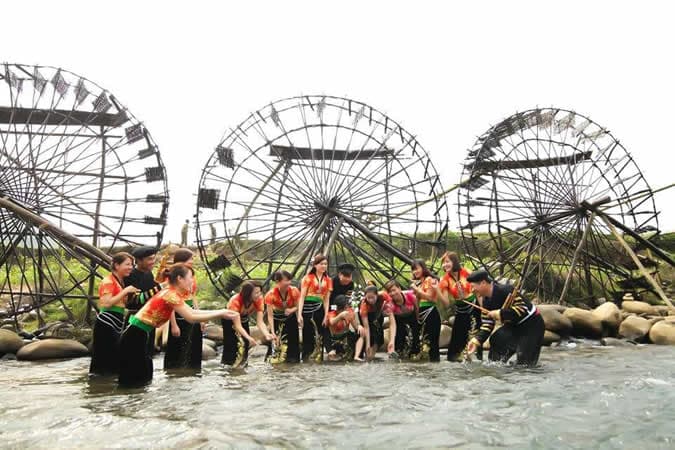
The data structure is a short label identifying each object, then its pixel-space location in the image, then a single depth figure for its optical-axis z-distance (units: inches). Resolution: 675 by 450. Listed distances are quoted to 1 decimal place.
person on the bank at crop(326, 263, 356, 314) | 376.8
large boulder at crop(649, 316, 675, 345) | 484.7
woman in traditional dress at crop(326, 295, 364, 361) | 368.5
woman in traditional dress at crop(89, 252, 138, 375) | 251.9
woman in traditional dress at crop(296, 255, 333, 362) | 358.0
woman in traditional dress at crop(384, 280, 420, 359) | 364.2
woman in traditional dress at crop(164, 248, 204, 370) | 314.8
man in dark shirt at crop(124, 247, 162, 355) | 255.0
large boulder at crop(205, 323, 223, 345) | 523.2
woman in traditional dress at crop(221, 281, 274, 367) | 330.0
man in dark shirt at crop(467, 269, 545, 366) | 288.0
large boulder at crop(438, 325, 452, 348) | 482.0
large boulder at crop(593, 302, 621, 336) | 537.3
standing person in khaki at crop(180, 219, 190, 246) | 1022.8
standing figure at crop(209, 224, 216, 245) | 608.7
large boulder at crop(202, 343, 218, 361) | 432.4
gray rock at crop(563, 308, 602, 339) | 527.8
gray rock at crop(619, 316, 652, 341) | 508.5
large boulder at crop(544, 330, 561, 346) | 498.0
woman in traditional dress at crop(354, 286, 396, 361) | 362.9
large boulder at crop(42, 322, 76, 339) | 492.1
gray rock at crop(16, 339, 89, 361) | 411.2
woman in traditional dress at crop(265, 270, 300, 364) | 360.8
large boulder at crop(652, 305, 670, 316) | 637.9
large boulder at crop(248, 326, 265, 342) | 485.5
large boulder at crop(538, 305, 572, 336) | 524.4
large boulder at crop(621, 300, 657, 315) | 645.3
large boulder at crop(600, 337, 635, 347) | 484.6
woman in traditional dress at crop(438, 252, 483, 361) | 337.1
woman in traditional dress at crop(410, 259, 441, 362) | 346.3
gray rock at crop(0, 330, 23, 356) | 427.2
